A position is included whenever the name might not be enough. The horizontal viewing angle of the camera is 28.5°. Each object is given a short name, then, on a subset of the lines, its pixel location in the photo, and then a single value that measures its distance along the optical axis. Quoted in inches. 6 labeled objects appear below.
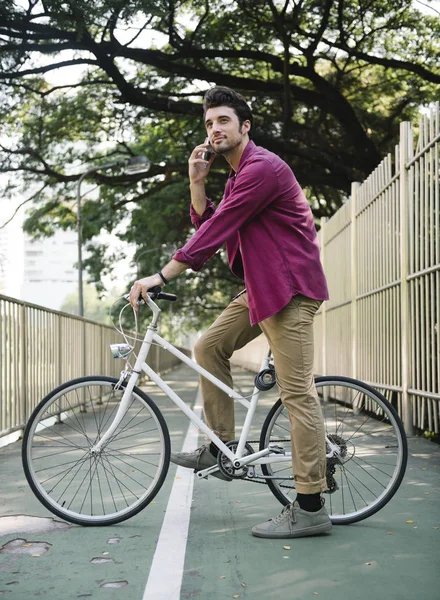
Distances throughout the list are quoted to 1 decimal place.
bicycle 173.0
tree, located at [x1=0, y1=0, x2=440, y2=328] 549.3
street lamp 749.3
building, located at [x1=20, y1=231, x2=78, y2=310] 6702.8
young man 163.3
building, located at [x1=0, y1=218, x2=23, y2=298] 3948.3
